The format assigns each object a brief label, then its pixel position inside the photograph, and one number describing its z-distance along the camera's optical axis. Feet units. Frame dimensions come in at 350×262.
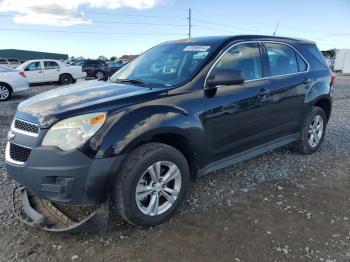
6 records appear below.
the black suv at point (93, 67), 75.82
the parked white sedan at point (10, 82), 39.11
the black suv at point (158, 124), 9.02
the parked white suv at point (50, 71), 56.90
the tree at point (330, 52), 215.72
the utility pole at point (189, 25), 175.96
